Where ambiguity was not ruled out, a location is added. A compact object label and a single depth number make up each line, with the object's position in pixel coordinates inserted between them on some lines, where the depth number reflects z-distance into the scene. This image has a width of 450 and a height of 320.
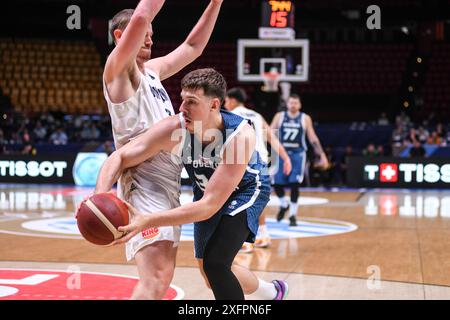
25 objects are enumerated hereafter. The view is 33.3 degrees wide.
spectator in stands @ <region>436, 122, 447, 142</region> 18.84
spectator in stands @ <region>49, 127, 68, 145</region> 18.64
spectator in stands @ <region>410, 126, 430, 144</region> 17.80
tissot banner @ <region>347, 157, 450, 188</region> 16.28
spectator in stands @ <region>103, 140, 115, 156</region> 16.72
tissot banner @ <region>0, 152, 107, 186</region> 16.94
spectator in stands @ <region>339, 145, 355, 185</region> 17.67
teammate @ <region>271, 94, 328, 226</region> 9.70
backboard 16.97
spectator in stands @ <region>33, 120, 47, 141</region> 19.17
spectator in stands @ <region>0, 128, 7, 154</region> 18.15
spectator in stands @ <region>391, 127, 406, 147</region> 18.36
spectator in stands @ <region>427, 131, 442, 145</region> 17.95
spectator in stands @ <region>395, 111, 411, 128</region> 20.39
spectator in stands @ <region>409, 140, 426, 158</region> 16.88
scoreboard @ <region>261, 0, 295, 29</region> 16.55
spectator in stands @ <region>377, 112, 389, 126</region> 21.09
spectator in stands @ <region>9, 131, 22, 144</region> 18.64
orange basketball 3.22
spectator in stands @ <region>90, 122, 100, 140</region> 19.00
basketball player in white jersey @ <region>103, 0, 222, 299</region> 3.68
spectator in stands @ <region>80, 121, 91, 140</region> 19.05
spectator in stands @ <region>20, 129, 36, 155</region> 17.84
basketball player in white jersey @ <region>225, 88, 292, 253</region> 7.86
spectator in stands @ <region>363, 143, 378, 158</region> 17.53
